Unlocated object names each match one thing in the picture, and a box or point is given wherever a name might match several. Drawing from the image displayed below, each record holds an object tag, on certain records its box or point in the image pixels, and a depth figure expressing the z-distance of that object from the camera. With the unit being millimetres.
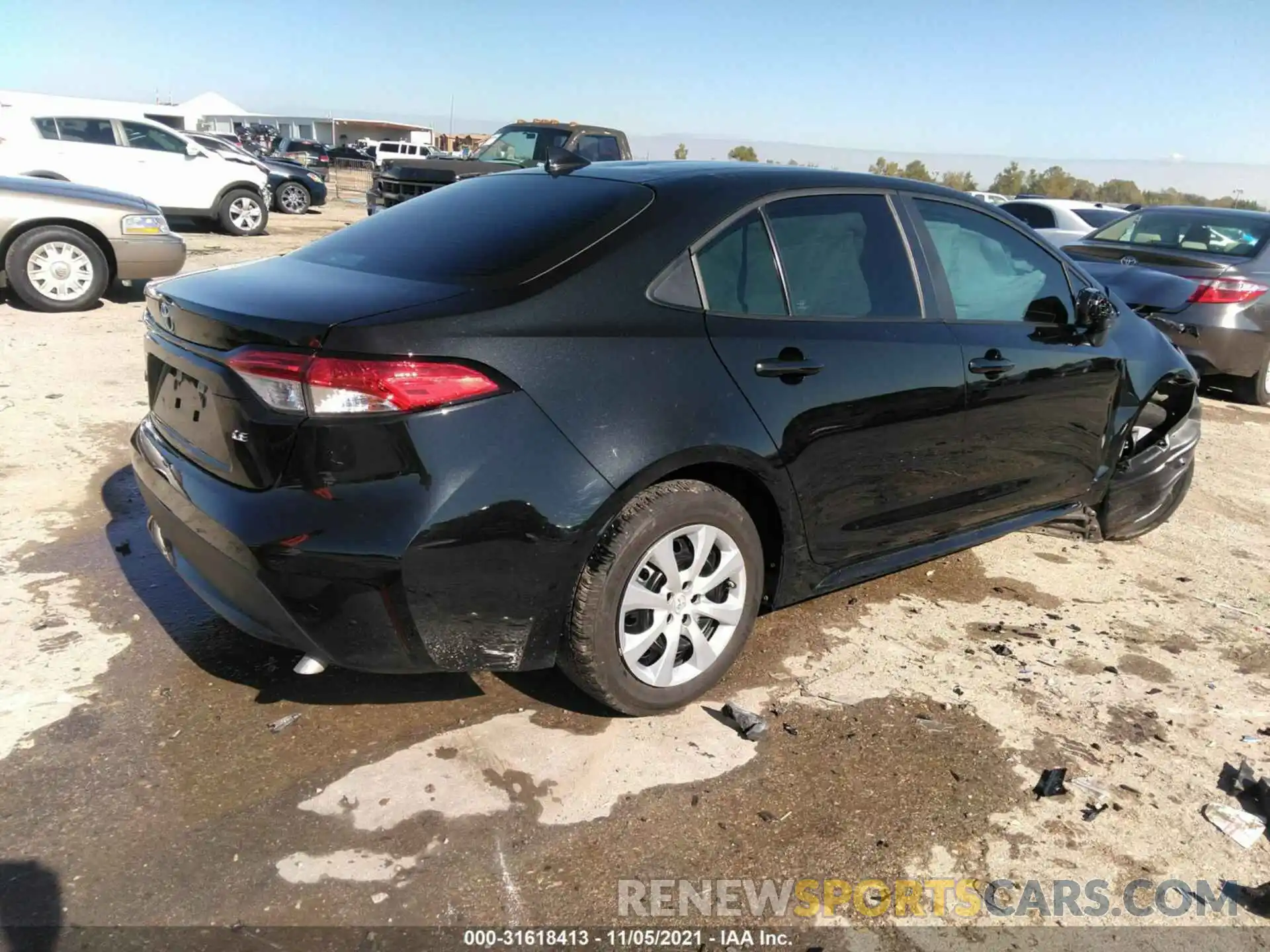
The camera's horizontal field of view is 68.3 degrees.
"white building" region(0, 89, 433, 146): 12930
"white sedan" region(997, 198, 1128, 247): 13477
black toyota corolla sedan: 2389
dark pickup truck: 12984
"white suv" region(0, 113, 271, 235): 12609
